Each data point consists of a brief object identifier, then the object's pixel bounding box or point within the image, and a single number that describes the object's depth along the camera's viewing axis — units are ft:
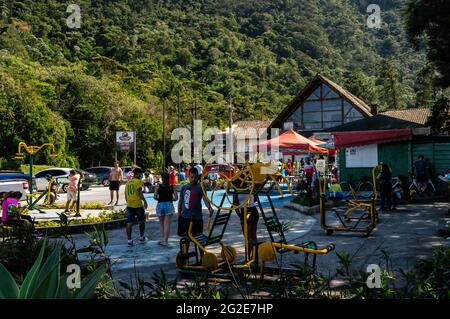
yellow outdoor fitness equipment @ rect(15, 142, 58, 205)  49.92
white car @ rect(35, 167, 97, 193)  95.76
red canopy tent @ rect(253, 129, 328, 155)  60.12
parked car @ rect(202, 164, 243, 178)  98.85
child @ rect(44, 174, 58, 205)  60.49
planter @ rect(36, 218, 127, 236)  37.72
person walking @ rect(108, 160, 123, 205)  61.31
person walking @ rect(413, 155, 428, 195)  57.06
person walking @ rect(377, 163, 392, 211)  45.80
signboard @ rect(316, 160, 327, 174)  57.82
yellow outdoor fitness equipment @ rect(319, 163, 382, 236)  34.01
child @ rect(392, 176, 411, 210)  53.72
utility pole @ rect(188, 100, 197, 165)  191.42
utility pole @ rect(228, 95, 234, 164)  151.98
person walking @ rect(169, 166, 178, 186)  67.77
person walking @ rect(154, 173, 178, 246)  31.83
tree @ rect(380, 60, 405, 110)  215.31
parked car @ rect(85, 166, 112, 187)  125.59
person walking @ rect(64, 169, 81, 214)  50.39
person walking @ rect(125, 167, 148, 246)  32.27
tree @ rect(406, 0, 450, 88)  48.11
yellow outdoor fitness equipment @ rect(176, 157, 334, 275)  21.02
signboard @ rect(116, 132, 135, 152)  146.20
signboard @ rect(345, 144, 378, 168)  71.31
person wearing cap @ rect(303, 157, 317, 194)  64.65
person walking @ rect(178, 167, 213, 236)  27.32
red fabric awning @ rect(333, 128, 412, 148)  65.21
